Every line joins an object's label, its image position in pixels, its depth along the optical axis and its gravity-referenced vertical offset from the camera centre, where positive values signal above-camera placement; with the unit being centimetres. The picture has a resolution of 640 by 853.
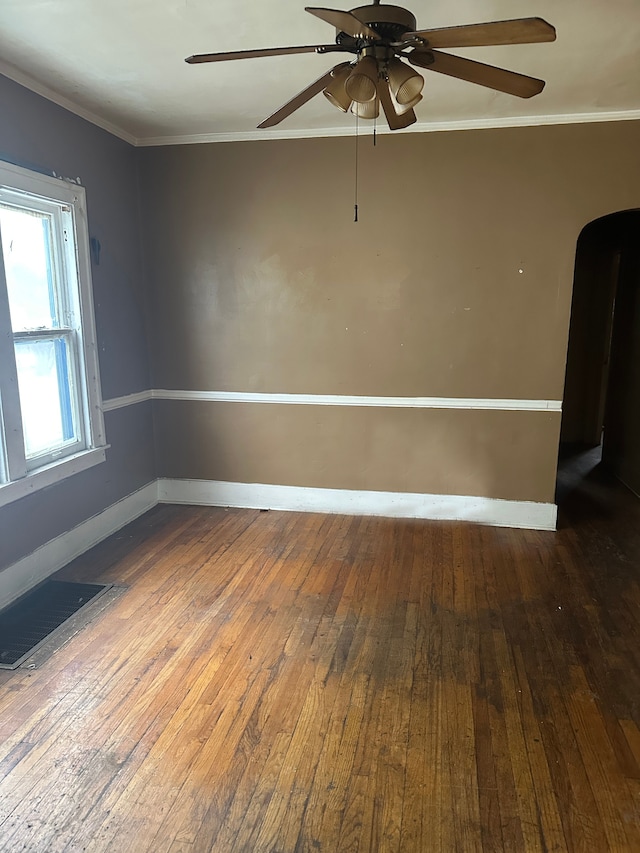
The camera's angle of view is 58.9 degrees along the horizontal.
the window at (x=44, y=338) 288 -11
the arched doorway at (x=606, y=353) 478 -34
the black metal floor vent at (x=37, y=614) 254 -145
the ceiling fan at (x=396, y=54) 158 +79
